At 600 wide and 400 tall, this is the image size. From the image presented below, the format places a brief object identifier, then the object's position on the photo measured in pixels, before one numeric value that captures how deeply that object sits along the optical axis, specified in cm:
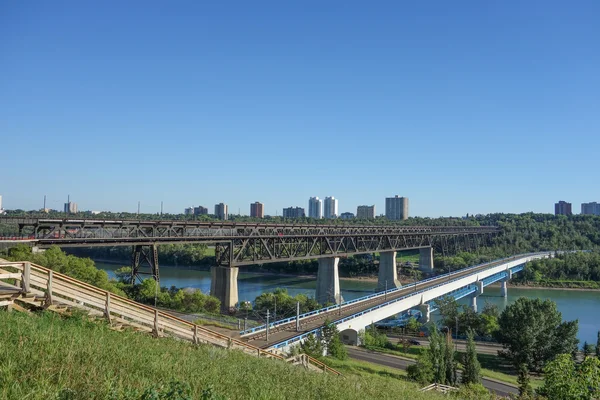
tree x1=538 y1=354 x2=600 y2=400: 1449
